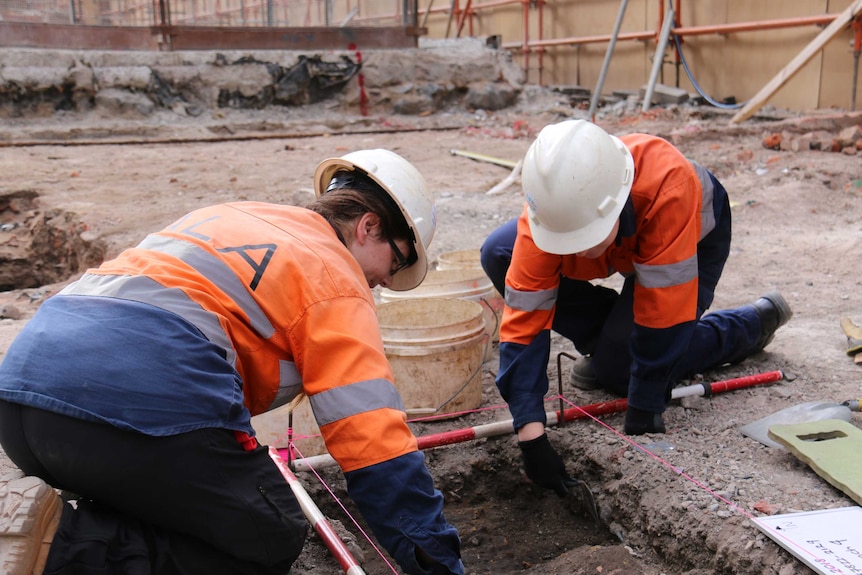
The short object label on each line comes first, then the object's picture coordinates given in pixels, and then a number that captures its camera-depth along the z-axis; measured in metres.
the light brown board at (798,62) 7.87
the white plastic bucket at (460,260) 4.13
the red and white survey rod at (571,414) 2.83
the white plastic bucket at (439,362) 3.15
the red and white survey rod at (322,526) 2.17
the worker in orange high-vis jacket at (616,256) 2.54
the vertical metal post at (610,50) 10.58
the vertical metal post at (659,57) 10.66
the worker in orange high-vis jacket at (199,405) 1.59
